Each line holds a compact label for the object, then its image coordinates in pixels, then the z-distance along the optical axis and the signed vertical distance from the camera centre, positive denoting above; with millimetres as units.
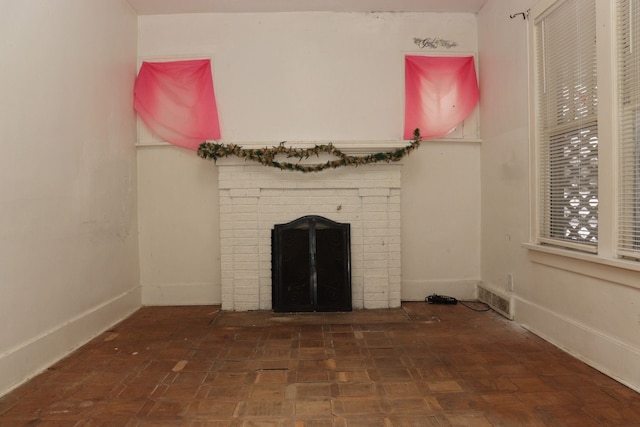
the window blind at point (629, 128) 2551 +498
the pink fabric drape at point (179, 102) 4645 +1261
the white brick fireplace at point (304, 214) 4523 -112
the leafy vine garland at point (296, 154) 4363 +591
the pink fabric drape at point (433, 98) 4715 +1282
